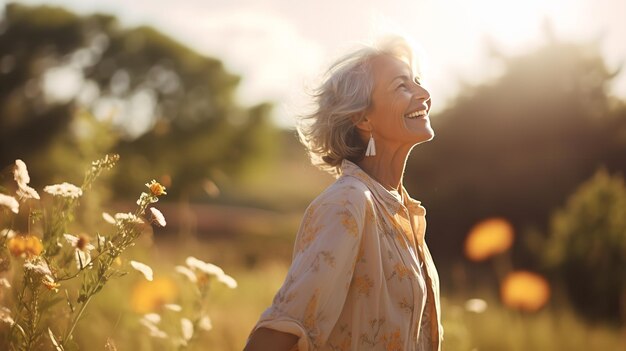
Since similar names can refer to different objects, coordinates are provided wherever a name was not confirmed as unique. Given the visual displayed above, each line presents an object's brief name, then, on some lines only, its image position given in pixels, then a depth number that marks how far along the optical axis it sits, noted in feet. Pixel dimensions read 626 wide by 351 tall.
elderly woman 7.60
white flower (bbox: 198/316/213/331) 12.65
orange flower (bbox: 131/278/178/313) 17.37
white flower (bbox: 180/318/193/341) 12.31
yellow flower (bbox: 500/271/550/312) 27.36
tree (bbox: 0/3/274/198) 87.92
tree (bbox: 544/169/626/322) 27.14
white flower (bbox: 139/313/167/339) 11.85
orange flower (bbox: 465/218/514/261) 41.01
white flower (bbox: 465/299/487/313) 14.47
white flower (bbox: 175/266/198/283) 11.90
